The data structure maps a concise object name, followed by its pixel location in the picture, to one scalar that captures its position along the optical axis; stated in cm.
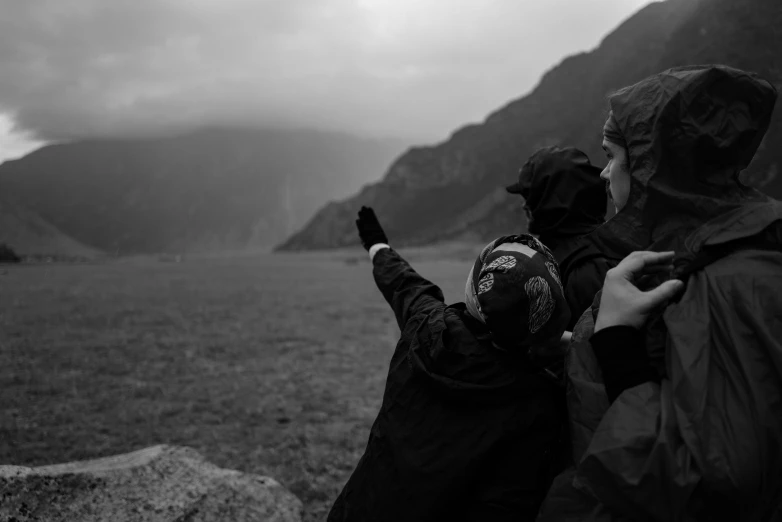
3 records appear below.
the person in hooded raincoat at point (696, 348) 135
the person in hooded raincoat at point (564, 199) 295
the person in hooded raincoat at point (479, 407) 175
